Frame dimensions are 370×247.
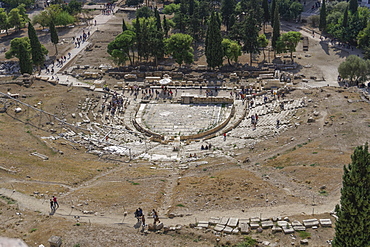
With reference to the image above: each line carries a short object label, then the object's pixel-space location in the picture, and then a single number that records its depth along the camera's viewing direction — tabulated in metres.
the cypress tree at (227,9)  106.25
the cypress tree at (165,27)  97.38
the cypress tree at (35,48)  80.38
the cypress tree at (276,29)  90.88
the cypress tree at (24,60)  76.06
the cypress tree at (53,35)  94.50
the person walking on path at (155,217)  33.69
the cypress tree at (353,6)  104.31
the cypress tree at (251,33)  85.75
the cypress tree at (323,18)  102.56
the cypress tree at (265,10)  108.71
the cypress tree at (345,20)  95.50
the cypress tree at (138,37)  85.81
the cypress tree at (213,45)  79.88
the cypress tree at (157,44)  85.44
